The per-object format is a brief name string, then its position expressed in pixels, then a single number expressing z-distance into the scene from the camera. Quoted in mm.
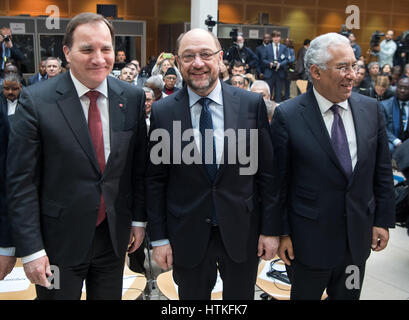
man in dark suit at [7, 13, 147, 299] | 1809
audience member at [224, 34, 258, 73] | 9167
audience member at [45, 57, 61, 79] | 7020
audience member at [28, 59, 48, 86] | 7994
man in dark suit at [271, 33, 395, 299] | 1985
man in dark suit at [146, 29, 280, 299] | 1966
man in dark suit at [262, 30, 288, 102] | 10275
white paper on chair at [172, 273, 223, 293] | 2825
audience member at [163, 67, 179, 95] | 6126
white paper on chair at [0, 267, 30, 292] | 2705
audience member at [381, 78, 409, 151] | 6219
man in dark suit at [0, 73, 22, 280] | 1895
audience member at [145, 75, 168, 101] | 5578
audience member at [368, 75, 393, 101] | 7863
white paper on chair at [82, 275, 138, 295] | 2790
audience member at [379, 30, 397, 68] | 12117
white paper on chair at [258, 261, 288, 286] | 2953
